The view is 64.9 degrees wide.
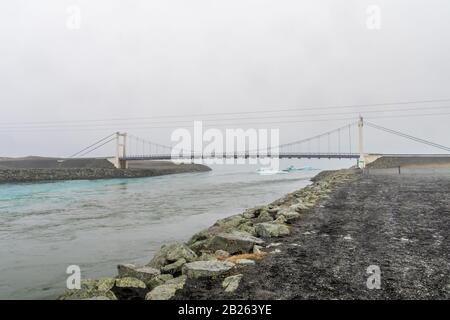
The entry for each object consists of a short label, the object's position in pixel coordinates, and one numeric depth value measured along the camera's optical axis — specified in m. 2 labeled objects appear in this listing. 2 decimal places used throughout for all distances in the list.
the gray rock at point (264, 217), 12.38
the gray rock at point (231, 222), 12.12
